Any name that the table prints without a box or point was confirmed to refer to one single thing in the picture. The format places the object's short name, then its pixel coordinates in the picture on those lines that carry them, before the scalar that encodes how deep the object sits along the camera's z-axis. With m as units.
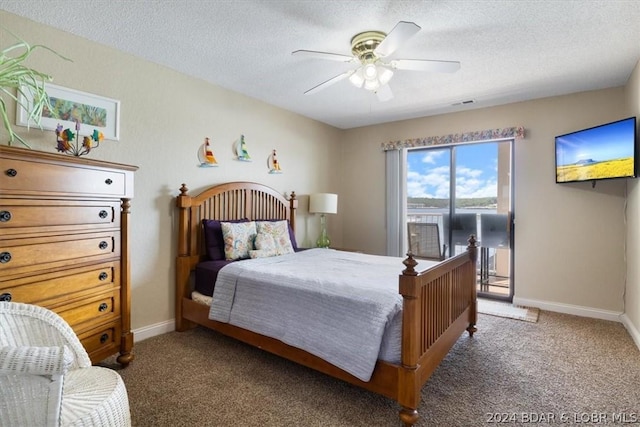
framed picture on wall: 2.21
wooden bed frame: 1.67
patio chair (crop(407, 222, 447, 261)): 4.53
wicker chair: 0.94
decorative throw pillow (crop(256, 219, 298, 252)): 3.69
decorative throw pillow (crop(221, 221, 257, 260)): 2.99
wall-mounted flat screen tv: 2.73
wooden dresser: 1.62
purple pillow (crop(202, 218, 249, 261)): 3.01
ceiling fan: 2.16
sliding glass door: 4.03
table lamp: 4.36
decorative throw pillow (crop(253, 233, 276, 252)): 3.17
